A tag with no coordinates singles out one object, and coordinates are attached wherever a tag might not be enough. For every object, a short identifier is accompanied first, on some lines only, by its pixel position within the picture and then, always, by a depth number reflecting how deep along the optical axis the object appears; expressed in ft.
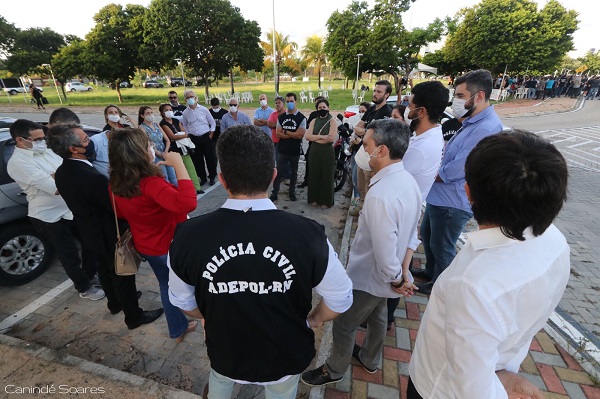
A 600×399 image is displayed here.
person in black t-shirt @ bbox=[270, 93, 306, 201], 18.72
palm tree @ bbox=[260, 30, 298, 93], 138.66
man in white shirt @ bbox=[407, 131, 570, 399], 3.13
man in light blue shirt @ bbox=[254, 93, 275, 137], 23.27
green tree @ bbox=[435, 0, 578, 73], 83.56
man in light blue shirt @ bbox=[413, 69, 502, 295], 9.36
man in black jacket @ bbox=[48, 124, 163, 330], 7.94
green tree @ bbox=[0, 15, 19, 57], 106.52
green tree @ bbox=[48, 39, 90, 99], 81.25
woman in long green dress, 17.54
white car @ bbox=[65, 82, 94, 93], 136.87
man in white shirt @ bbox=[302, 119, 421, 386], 6.17
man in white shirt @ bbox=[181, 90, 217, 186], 21.34
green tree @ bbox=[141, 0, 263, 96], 77.30
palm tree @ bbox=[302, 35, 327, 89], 154.81
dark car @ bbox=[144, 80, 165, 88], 161.68
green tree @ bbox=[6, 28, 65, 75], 98.17
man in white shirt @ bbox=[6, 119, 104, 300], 10.25
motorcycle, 22.16
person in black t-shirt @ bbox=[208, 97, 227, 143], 24.00
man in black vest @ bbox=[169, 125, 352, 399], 3.97
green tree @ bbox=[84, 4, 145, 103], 80.20
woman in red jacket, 6.88
